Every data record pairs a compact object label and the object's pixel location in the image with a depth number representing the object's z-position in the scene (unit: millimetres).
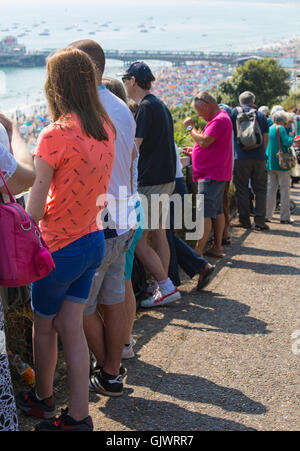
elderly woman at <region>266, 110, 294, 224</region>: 8406
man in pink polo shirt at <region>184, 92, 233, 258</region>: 5848
